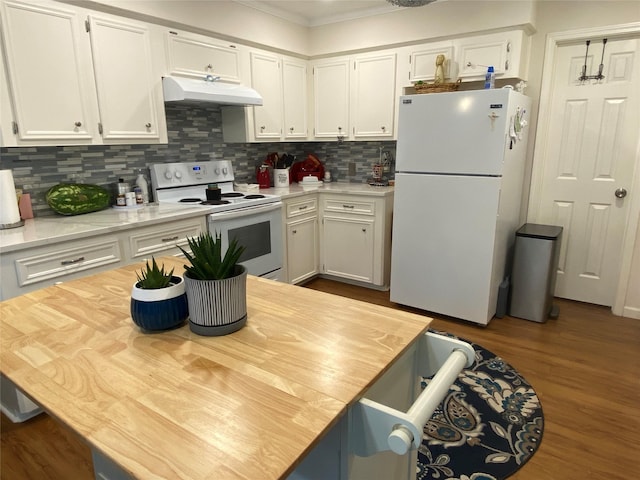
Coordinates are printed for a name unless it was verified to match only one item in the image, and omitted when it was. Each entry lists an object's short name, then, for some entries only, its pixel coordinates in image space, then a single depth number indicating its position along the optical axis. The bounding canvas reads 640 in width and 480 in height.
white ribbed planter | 0.96
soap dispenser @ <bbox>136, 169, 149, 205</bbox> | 2.87
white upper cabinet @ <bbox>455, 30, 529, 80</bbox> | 3.01
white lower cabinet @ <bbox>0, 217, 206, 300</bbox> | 1.86
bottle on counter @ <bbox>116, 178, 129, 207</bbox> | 2.72
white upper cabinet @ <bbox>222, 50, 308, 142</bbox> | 3.43
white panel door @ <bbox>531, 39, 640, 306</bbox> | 2.98
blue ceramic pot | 0.98
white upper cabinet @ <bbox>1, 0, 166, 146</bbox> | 2.08
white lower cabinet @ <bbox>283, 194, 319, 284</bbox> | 3.51
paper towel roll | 2.10
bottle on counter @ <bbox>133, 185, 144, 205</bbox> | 2.82
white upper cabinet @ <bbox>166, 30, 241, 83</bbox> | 2.77
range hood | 2.67
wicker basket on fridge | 3.12
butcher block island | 0.64
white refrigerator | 2.68
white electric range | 2.86
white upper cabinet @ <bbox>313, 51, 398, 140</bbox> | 3.59
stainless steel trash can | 2.93
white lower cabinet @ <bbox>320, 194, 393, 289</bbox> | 3.51
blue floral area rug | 1.72
